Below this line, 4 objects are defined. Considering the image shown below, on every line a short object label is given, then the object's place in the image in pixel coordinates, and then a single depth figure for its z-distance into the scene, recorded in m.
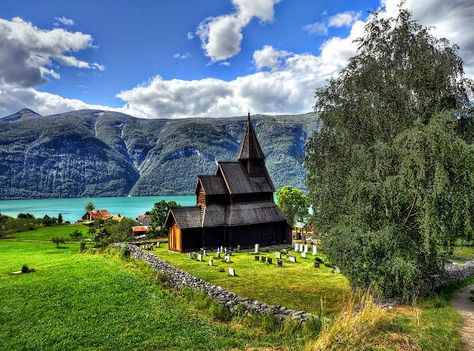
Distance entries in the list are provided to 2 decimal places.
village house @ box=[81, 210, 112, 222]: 89.41
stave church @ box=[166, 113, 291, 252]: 37.62
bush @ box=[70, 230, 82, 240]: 58.91
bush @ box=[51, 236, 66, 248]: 50.82
